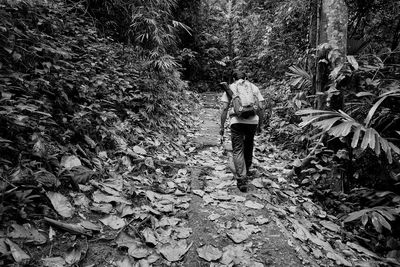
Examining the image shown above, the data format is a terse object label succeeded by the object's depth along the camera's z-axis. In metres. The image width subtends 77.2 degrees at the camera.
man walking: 4.27
